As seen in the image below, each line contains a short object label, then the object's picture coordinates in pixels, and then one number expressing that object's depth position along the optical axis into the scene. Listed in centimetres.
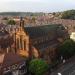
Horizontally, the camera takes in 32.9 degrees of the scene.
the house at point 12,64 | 2540
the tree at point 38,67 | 2672
